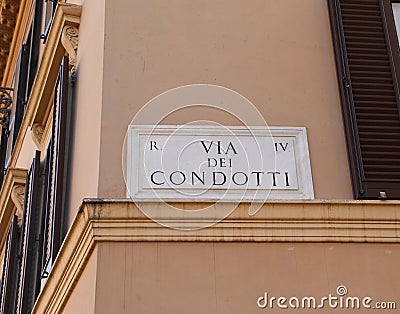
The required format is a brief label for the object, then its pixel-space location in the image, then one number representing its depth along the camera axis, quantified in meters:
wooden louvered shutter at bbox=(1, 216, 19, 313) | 10.03
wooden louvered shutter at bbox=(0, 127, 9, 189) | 14.80
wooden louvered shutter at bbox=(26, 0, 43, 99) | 12.34
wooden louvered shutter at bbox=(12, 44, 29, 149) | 12.93
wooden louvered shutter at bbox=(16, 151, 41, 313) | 8.82
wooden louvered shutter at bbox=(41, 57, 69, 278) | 7.59
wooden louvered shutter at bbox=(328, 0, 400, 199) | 6.79
